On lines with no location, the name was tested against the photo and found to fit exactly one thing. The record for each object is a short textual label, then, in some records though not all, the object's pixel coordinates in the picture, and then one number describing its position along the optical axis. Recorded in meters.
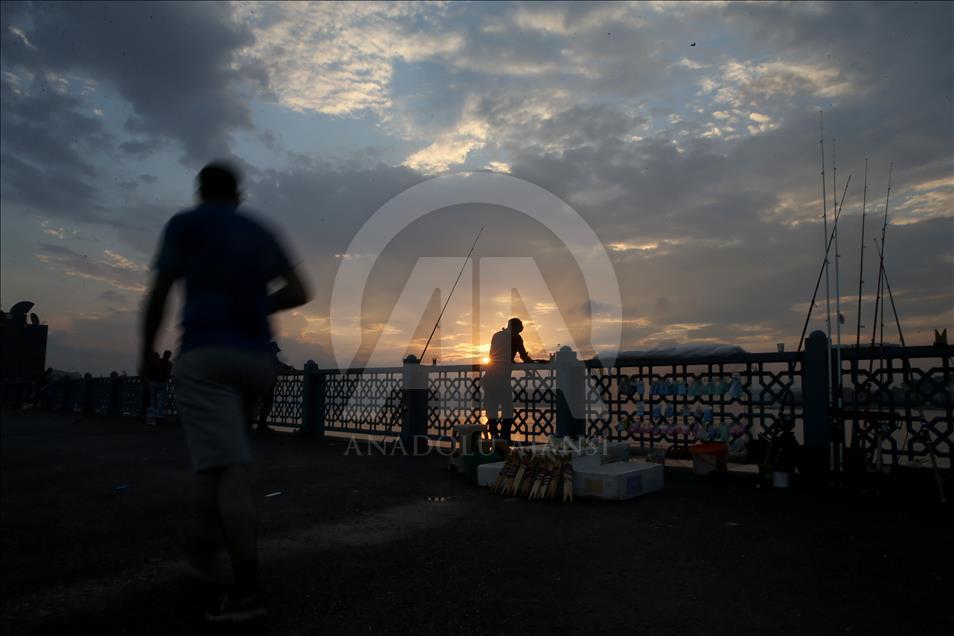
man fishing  10.45
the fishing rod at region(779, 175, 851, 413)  8.14
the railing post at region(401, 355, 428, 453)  12.35
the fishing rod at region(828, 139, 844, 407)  7.72
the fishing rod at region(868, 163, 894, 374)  8.54
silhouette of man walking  2.44
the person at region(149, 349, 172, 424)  17.88
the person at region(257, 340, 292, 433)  16.92
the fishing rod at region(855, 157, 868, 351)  8.90
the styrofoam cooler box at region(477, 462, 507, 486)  7.45
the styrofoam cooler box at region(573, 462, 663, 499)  6.53
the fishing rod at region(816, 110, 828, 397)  7.92
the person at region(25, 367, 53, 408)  30.16
